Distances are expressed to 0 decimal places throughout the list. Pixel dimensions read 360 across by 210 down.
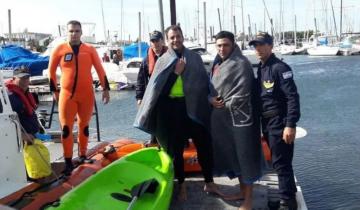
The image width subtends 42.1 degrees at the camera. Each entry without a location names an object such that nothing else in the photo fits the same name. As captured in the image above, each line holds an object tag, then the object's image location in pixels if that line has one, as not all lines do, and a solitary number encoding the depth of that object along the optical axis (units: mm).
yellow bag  4797
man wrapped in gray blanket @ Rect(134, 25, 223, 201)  4727
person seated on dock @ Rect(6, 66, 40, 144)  5332
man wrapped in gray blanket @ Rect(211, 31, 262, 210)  4527
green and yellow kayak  4184
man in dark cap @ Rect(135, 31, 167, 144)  5809
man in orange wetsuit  5652
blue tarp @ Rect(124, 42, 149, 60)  39956
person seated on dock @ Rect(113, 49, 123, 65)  37897
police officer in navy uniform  4305
